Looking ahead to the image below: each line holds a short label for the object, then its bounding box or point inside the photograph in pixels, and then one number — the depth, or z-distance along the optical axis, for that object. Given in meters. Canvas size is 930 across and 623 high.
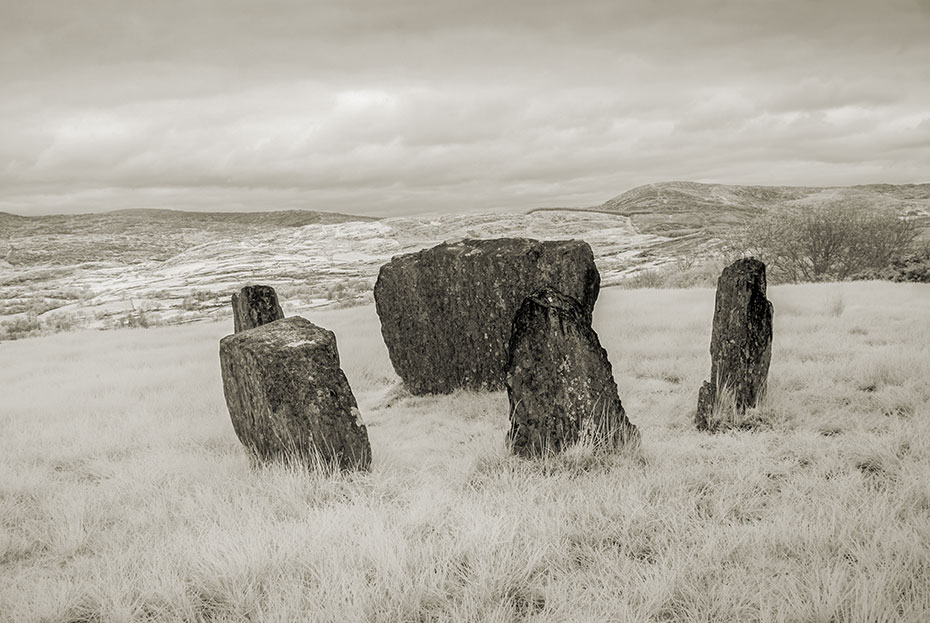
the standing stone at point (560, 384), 5.71
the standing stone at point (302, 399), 5.59
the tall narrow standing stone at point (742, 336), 6.73
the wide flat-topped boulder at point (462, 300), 8.91
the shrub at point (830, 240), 28.61
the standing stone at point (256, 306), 9.88
